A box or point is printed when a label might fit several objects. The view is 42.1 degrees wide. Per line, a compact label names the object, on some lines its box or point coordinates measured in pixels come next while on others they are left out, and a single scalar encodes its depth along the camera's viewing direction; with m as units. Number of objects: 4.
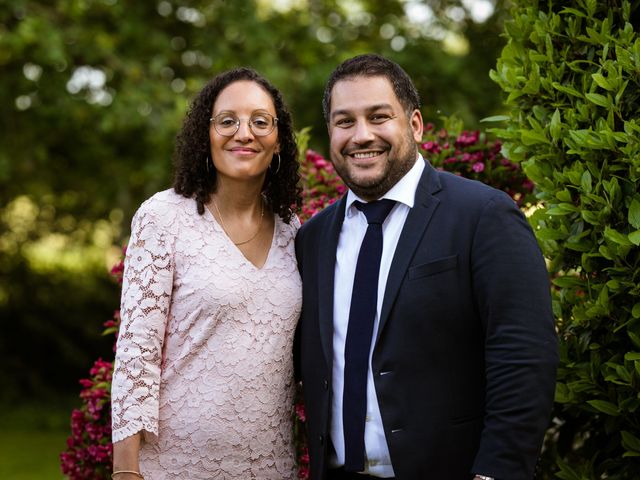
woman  3.06
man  2.64
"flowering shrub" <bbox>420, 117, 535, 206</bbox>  4.43
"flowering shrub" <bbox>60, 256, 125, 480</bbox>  4.14
